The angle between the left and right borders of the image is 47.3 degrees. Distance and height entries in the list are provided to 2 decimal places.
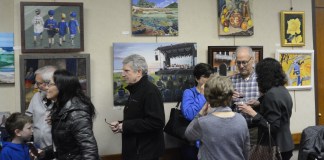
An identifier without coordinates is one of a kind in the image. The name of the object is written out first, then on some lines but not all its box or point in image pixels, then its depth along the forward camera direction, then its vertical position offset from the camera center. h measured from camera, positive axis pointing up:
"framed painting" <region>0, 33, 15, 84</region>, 3.33 +0.21
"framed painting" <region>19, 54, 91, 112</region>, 3.29 +0.12
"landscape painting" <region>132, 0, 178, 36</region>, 3.66 +0.61
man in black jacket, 2.86 -0.31
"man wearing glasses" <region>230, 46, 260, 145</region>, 3.36 -0.01
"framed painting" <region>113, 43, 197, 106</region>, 3.62 +0.13
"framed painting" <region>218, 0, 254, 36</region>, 4.04 +0.65
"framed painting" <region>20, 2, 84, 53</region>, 3.30 +0.48
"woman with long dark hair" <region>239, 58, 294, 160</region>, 2.82 -0.24
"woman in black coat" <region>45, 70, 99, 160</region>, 2.19 -0.24
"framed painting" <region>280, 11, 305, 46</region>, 4.30 +0.56
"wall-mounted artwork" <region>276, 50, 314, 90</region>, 4.35 +0.10
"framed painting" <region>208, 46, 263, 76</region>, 3.97 +0.19
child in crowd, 2.62 -0.41
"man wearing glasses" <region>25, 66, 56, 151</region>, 3.02 -0.26
